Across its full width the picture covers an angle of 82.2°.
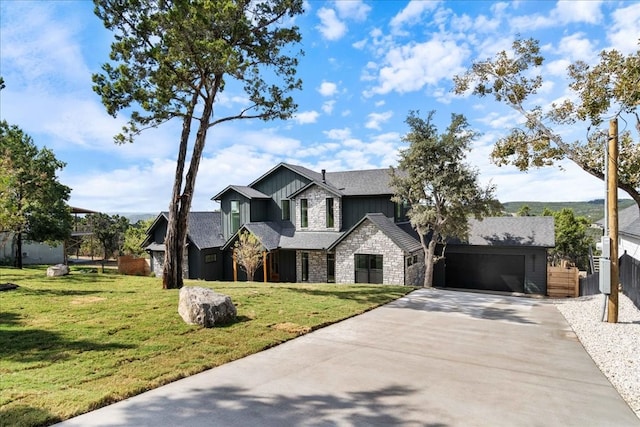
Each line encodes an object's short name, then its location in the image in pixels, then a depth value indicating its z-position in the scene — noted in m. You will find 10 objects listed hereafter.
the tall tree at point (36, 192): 22.02
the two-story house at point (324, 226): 20.22
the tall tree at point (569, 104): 9.82
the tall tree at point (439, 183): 18.98
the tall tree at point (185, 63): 12.66
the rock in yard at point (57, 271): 18.57
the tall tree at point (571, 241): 32.88
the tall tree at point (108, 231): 38.25
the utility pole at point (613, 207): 10.14
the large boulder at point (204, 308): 9.29
